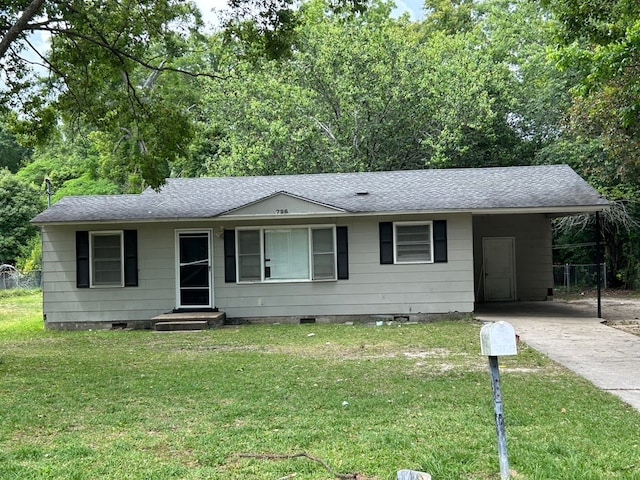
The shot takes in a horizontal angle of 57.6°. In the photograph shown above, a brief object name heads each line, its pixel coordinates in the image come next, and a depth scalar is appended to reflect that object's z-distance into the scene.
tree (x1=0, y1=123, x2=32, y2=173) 45.44
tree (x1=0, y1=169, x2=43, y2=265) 30.80
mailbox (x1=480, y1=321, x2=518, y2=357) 3.62
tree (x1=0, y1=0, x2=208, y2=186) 10.57
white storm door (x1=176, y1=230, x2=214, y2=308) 13.95
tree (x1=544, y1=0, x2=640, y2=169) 9.01
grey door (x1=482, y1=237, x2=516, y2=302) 17.53
